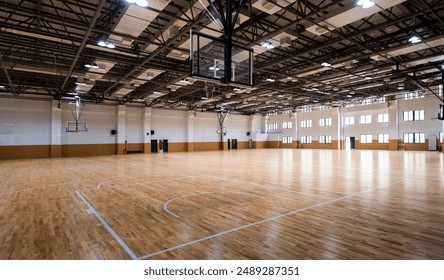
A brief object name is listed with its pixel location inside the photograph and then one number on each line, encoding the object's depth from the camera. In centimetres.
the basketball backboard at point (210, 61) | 791
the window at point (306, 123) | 3678
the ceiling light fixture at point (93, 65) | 1362
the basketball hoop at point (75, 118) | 2412
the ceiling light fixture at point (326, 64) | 1404
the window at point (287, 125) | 3919
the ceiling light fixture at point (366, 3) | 777
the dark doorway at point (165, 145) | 3041
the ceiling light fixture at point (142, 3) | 748
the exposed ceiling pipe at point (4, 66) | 1209
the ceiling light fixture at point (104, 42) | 1063
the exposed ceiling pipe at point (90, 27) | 781
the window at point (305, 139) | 3691
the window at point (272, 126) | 4141
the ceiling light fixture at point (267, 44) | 1108
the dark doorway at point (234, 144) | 3742
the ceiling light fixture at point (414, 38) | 1068
